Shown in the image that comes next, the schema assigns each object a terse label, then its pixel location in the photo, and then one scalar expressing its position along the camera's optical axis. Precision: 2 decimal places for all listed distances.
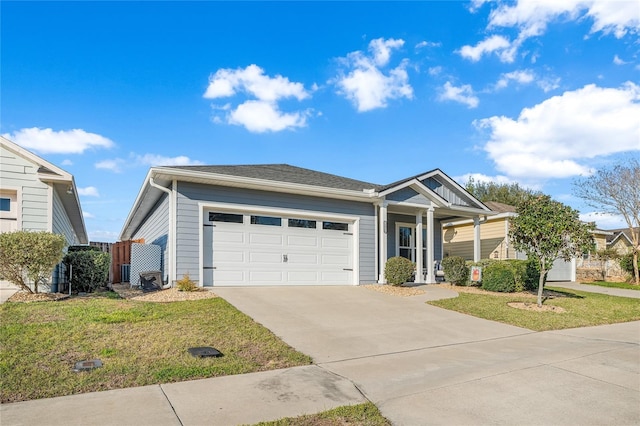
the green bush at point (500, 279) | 13.82
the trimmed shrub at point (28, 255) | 8.50
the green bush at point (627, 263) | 22.80
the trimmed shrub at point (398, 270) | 12.94
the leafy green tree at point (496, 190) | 41.91
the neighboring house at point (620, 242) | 30.22
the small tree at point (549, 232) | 10.98
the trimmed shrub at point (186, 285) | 10.21
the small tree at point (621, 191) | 22.67
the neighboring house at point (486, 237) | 19.77
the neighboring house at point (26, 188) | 9.86
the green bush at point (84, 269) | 10.94
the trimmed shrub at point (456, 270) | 14.95
